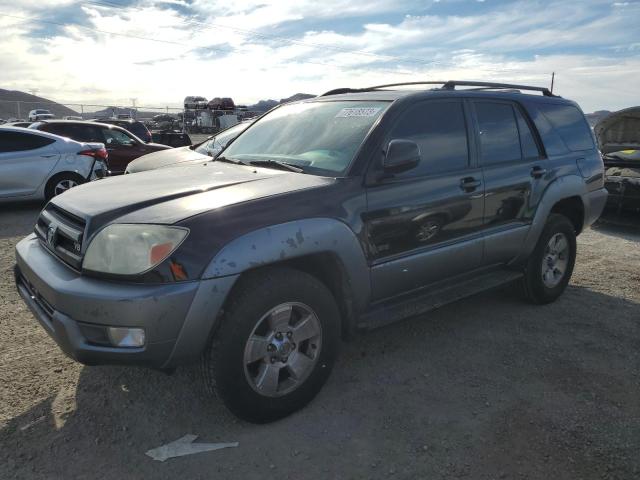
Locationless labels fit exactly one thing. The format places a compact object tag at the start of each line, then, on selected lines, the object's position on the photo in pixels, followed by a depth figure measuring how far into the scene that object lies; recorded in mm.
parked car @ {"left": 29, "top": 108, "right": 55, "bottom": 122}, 30930
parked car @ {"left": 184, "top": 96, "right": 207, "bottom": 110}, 40906
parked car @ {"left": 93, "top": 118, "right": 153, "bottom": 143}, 17188
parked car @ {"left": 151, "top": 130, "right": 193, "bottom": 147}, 18641
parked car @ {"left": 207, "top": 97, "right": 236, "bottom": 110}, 39938
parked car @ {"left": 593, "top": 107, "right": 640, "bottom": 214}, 7867
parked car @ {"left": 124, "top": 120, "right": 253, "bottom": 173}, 7465
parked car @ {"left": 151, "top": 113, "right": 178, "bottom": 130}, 36781
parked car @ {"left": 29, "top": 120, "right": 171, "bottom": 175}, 11211
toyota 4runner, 2512
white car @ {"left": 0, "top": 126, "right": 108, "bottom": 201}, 8375
